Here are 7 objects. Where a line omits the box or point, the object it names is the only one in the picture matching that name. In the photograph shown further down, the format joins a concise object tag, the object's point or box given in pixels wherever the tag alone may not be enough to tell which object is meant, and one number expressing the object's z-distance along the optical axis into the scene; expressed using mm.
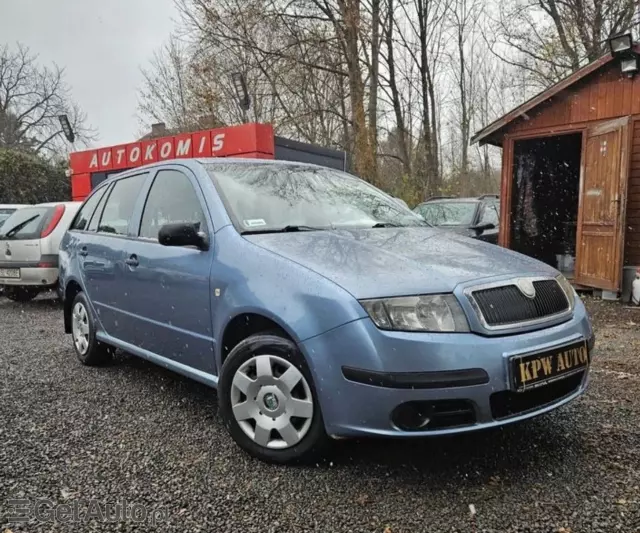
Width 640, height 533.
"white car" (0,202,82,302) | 7383
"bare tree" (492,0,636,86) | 15305
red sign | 8977
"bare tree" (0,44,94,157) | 31172
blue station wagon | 2162
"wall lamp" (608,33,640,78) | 7254
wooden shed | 7465
